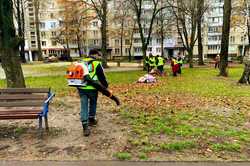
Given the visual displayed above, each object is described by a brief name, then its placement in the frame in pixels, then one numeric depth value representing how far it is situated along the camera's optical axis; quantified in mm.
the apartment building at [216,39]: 82875
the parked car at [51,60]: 58681
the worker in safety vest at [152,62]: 21173
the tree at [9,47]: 8844
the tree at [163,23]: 44094
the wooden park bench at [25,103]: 5556
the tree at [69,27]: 50644
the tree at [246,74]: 14222
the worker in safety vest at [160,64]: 20844
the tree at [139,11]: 27458
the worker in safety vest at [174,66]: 20336
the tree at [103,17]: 29220
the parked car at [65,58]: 64725
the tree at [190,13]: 31192
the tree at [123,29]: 59422
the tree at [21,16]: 43609
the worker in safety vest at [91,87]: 5809
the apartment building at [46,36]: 86688
